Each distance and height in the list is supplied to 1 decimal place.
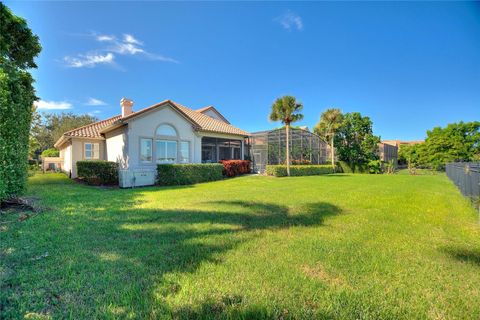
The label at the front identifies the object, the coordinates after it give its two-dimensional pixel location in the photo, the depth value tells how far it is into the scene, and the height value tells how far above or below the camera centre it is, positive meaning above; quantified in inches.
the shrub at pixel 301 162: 1032.8 +6.5
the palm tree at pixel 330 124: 1191.7 +205.9
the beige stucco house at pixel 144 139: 634.8 +87.2
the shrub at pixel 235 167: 812.4 -9.9
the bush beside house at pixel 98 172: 615.2 -13.1
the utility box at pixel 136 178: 564.1 -29.7
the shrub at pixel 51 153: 1483.8 +96.2
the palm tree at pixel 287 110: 847.1 +200.4
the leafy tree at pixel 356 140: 1284.4 +129.3
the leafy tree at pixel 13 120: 265.5 +63.4
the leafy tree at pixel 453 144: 1358.3 +100.8
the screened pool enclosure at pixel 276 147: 998.4 +73.5
